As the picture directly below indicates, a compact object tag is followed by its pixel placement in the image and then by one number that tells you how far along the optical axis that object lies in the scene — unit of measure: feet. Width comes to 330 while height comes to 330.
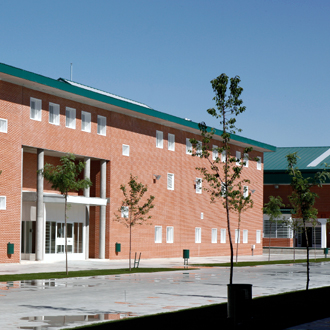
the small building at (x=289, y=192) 257.96
